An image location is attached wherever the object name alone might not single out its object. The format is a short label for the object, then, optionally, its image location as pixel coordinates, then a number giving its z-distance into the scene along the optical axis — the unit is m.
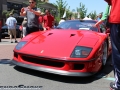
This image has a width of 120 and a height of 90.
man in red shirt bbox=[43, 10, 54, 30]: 9.97
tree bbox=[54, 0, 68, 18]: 31.67
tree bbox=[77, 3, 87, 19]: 43.35
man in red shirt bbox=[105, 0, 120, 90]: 2.38
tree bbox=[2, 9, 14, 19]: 27.84
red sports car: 3.75
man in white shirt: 11.62
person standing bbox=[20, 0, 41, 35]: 5.49
